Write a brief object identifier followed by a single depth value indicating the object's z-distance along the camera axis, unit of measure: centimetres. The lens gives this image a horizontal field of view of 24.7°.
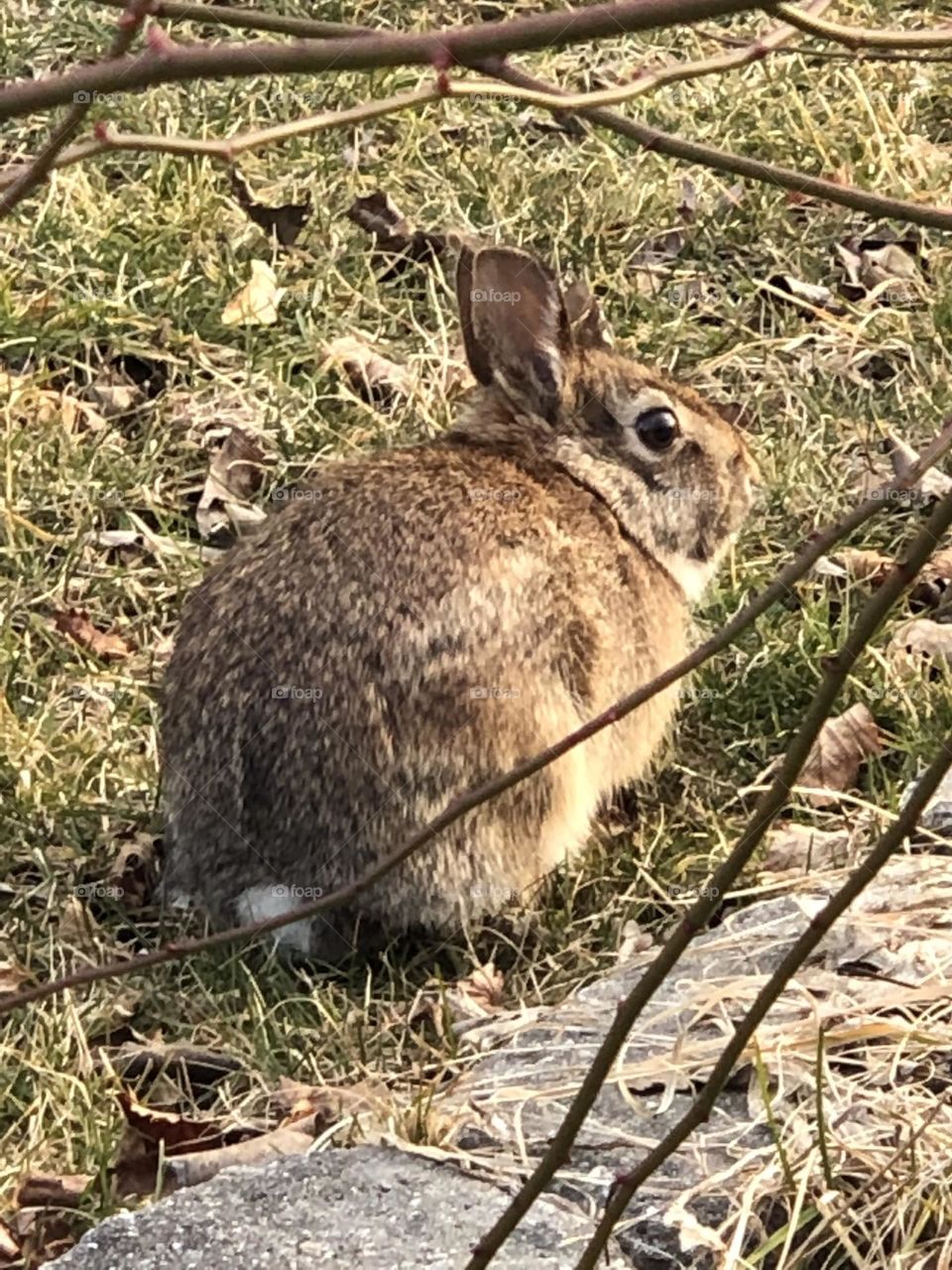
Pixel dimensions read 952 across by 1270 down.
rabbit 397
